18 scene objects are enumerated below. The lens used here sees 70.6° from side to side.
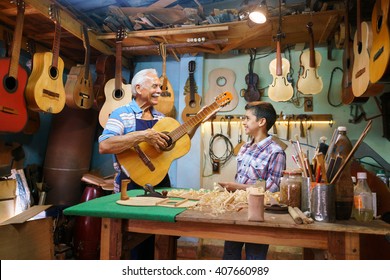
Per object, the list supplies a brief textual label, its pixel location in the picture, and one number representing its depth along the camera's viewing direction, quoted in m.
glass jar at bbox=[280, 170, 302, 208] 1.51
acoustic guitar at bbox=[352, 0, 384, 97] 2.54
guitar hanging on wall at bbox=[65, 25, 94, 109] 3.46
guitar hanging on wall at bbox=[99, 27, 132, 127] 3.82
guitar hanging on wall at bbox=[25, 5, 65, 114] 2.89
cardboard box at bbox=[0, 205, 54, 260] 2.15
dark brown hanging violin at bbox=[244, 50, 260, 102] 4.17
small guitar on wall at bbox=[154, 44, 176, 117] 4.07
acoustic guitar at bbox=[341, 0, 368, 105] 3.20
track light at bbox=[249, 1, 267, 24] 2.92
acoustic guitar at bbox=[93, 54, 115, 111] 3.90
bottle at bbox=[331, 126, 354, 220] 1.29
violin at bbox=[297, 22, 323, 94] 3.64
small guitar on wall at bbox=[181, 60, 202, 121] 4.30
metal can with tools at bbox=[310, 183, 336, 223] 1.25
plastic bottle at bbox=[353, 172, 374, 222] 1.33
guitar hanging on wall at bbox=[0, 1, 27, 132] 2.64
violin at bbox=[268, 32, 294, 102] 3.78
